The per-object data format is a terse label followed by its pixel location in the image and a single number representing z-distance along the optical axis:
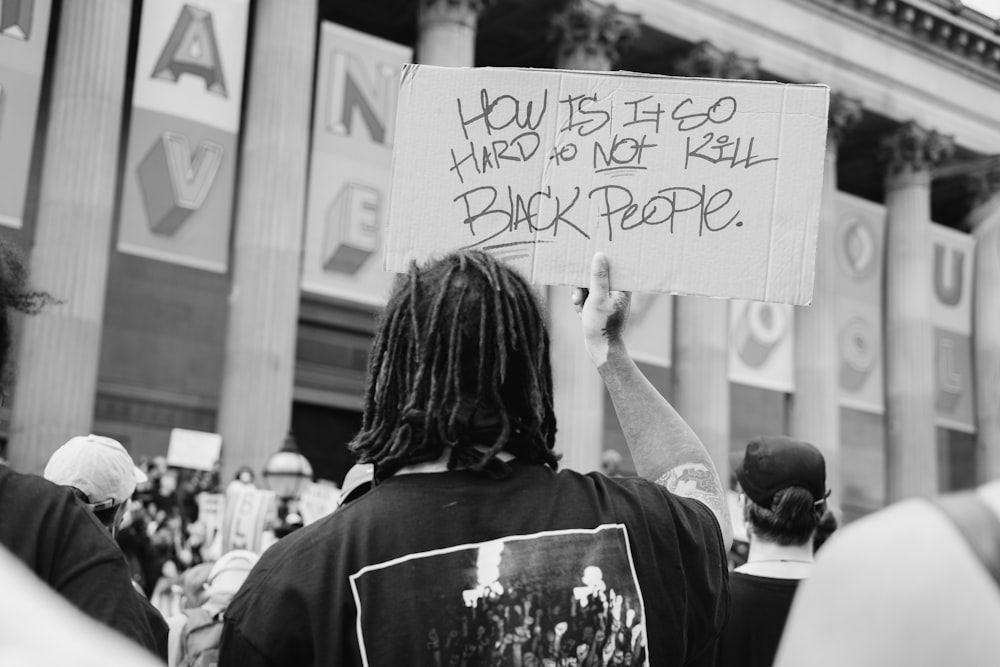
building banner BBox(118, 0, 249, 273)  17.20
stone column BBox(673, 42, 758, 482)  24.23
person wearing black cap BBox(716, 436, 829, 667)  3.50
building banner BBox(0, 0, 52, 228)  15.97
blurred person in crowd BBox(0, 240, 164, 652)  2.10
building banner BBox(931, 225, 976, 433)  28.19
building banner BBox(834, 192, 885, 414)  26.75
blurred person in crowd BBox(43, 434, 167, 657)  3.69
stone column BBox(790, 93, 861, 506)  25.98
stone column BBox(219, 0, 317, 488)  18.53
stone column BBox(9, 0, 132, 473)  16.83
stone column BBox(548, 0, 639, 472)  22.17
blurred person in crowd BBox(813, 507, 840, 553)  5.04
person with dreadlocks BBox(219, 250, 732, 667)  2.10
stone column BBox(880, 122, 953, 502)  28.27
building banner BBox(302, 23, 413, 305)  19.03
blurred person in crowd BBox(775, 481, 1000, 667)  1.09
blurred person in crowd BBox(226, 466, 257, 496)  12.79
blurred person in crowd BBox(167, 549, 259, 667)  5.31
